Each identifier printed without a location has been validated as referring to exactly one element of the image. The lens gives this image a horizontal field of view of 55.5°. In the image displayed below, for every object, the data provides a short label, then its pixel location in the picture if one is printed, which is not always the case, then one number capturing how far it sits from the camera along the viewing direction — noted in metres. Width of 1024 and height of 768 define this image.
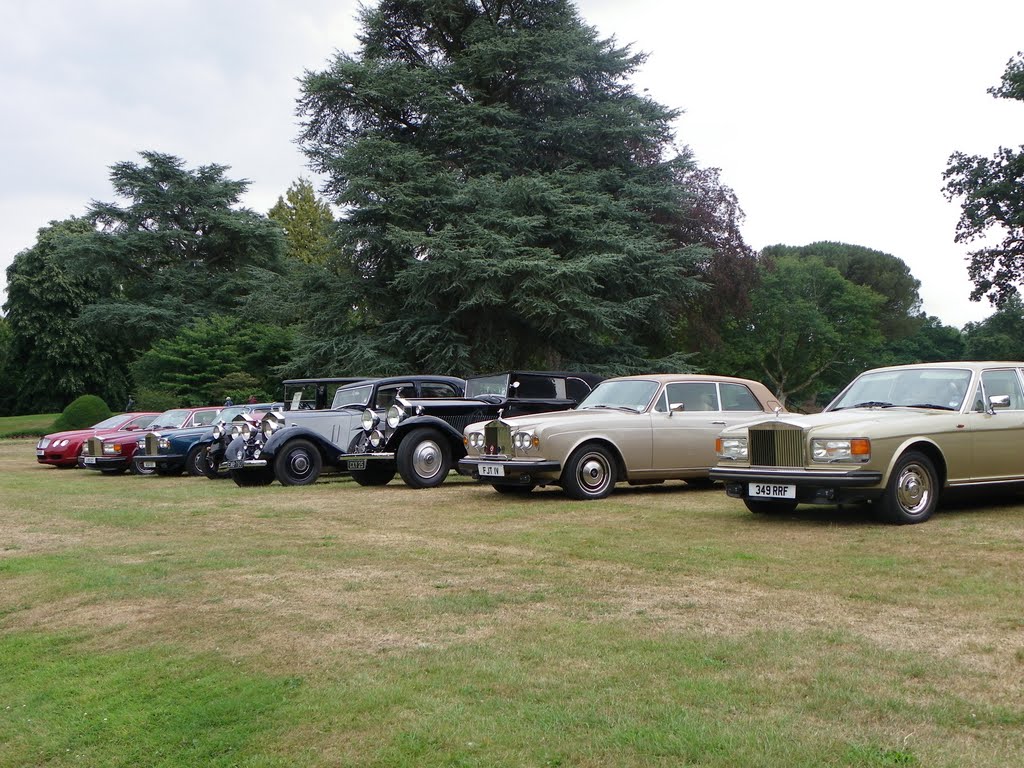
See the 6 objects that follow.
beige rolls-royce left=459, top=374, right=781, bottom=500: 12.38
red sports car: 25.56
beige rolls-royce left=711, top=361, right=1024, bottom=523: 9.44
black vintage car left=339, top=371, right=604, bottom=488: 15.10
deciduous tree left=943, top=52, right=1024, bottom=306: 34.06
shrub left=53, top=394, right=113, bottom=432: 39.31
